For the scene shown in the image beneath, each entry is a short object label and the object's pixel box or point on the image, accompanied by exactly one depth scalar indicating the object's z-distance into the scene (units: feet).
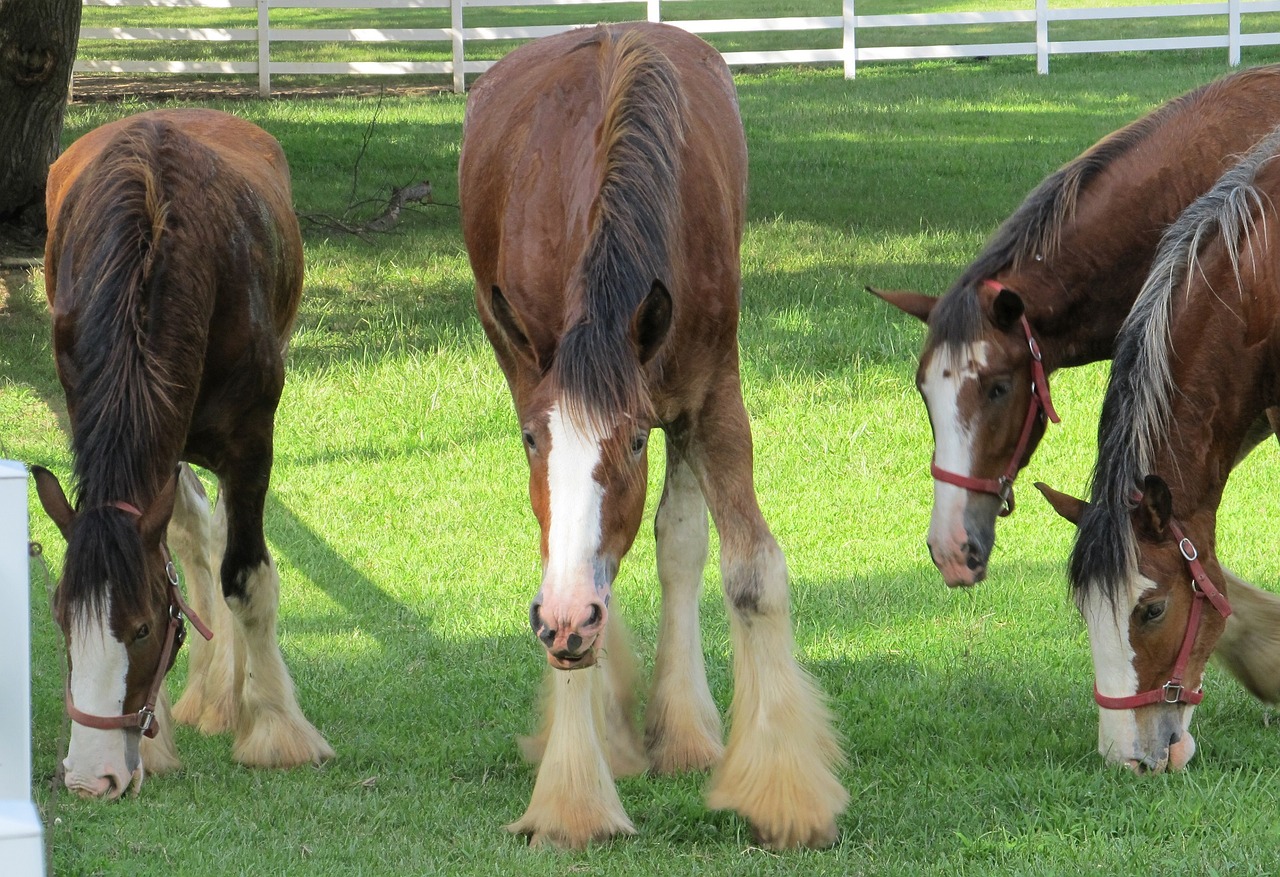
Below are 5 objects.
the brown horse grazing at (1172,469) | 28.37
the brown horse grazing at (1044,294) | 32.83
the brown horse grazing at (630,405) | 24.23
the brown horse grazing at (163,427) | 27.40
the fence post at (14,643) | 14.83
